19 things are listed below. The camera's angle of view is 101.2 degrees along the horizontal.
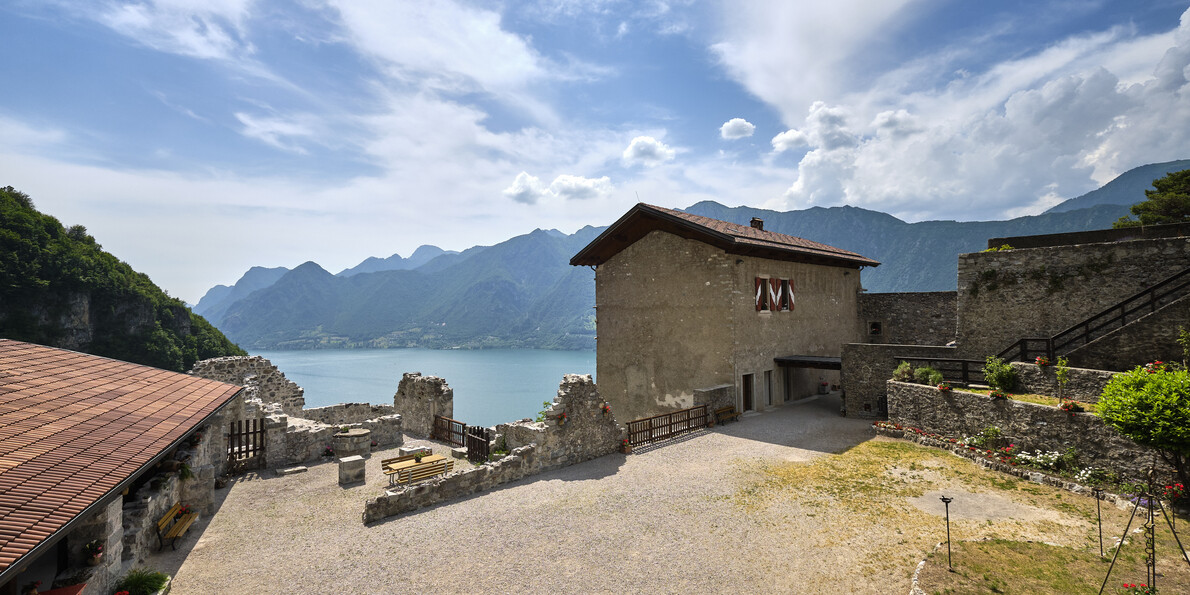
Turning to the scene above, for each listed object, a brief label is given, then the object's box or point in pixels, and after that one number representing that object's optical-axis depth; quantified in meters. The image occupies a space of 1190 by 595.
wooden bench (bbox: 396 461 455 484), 11.88
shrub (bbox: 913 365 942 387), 15.91
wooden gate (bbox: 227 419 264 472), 13.17
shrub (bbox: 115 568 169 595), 6.75
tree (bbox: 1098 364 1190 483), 8.12
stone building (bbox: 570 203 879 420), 19.56
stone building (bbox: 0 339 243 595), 4.95
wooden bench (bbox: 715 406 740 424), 18.17
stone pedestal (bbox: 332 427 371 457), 14.52
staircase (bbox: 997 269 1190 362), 13.82
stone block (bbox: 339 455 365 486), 12.41
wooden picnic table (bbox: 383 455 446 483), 11.98
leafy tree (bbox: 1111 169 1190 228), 28.61
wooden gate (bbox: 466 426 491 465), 14.29
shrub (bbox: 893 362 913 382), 16.88
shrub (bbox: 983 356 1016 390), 14.22
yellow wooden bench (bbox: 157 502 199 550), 8.55
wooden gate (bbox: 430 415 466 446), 16.73
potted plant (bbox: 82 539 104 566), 6.09
